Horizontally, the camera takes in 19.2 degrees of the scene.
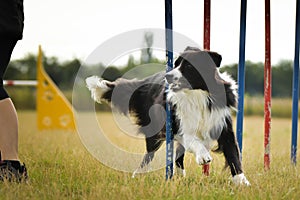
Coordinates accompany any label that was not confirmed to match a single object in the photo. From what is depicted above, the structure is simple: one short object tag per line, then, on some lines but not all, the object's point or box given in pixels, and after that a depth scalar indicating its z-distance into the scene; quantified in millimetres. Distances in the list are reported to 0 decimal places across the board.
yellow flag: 16296
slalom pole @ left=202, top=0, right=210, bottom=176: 6775
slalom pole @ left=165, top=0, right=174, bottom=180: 6152
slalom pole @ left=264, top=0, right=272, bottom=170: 7755
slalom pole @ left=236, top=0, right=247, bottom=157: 7139
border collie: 6337
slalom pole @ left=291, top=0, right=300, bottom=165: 8423
